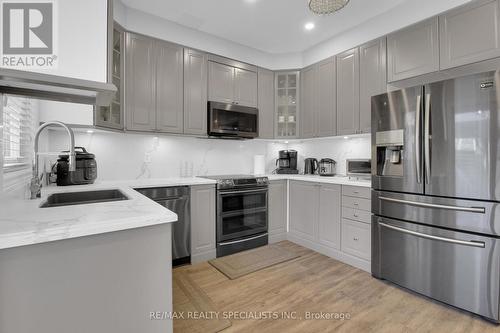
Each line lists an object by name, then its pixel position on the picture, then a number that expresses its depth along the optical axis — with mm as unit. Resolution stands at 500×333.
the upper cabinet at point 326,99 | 3164
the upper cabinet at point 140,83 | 2586
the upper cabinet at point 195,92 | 2945
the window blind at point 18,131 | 1384
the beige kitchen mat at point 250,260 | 2490
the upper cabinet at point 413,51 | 2270
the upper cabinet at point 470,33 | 1932
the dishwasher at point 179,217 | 2459
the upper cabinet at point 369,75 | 2652
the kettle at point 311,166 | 3629
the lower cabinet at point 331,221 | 2484
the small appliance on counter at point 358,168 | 2753
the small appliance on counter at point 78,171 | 2166
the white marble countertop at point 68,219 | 774
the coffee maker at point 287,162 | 3771
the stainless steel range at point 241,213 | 2832
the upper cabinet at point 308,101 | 3430
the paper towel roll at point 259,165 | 3617
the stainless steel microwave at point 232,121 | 3064
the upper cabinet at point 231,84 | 3137
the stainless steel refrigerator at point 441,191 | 1678
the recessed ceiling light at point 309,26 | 2892
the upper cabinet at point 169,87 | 2770
